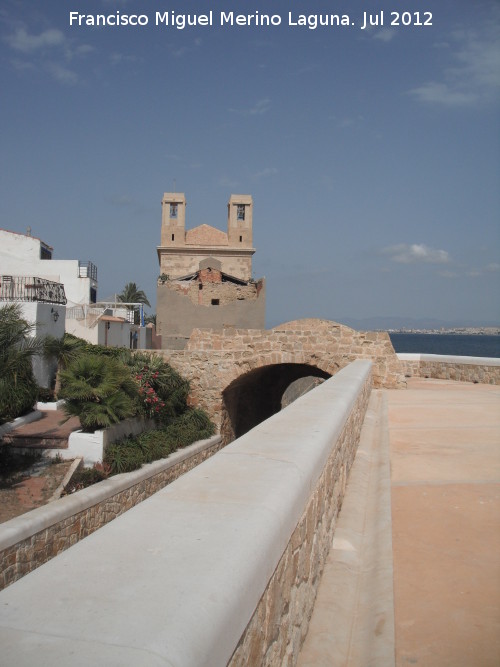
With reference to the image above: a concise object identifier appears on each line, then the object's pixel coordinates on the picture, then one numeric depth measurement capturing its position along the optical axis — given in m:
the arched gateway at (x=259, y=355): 15.18
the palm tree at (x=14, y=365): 12.92
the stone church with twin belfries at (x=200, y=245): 44.31
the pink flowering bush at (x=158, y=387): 16.44
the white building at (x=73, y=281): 29.41
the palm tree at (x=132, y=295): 57.50
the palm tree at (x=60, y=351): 17.55
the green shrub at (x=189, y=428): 16.59
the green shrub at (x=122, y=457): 13.47
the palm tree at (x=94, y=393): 13.68
